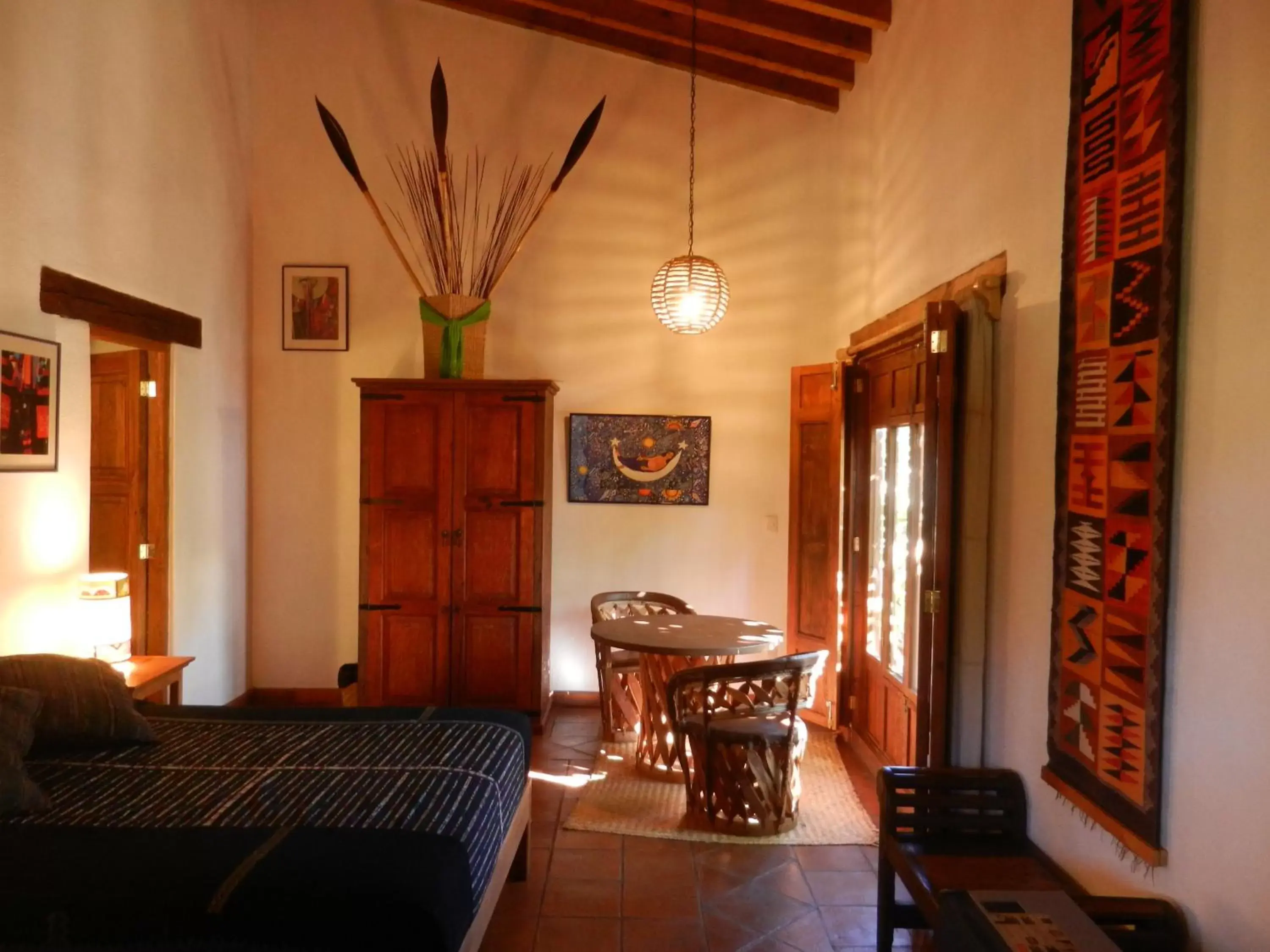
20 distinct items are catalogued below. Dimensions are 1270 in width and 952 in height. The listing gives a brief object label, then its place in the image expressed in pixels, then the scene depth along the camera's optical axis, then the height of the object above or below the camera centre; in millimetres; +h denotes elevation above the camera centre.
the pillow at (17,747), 2131 -833
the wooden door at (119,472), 4258 -118
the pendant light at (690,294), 4344 +886
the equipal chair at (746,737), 3385 -1146
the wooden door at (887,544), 3600 -389
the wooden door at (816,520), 4535 -338
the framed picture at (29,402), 3098 +181
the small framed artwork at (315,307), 5184 +923
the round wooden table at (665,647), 3697 -842
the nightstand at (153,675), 3391 -956
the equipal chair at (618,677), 4480 -1195
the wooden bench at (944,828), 2453 -1141
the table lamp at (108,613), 3387 -679
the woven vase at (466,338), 4676 +677
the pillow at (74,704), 2598 -820
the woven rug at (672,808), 3463 -1572
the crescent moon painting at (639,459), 5227 +3
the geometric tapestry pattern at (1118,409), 1855 +147
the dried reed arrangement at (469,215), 5102 +1516
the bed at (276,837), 1743 -951
